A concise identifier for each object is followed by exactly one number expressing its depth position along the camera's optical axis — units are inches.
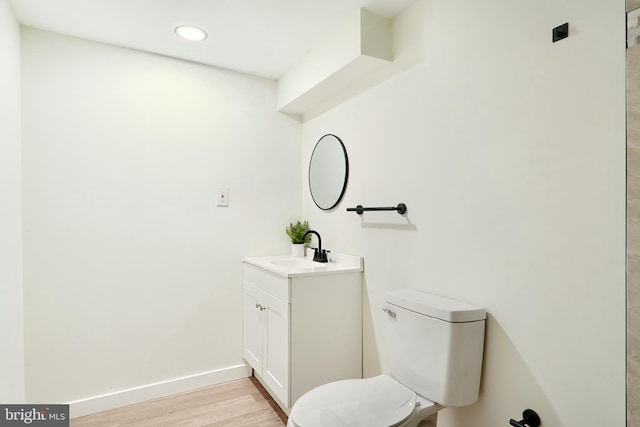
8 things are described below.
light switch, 95.3
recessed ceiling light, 76.1
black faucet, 89.9
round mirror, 88.3
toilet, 47.9
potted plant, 100.7
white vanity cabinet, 71.9
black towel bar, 68.5
